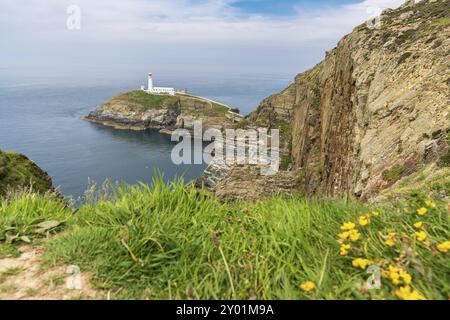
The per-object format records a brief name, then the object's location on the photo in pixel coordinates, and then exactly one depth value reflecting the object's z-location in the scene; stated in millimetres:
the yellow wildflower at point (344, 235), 3369
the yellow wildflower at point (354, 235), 3301
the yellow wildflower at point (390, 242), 3238
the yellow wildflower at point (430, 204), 3619
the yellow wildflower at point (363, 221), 3539
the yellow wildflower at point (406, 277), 2746
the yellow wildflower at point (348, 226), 3395
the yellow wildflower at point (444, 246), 2998
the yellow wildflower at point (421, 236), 3150
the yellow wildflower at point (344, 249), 3302
